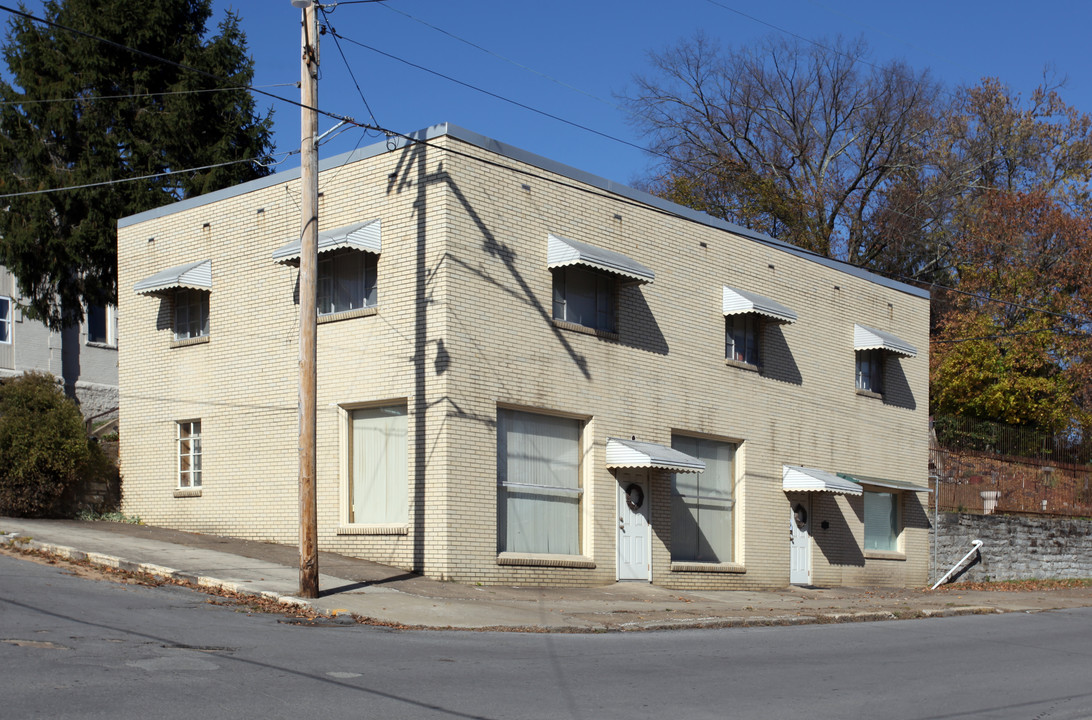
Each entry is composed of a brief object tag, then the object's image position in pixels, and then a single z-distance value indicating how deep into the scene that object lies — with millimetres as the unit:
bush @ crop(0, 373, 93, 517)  20781
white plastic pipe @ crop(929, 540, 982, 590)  28097
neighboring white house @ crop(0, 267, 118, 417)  34844
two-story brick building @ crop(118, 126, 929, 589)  17906
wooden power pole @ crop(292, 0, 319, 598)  14609
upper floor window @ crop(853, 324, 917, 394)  26203
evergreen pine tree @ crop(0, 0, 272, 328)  29859
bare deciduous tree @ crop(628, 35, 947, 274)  43969
